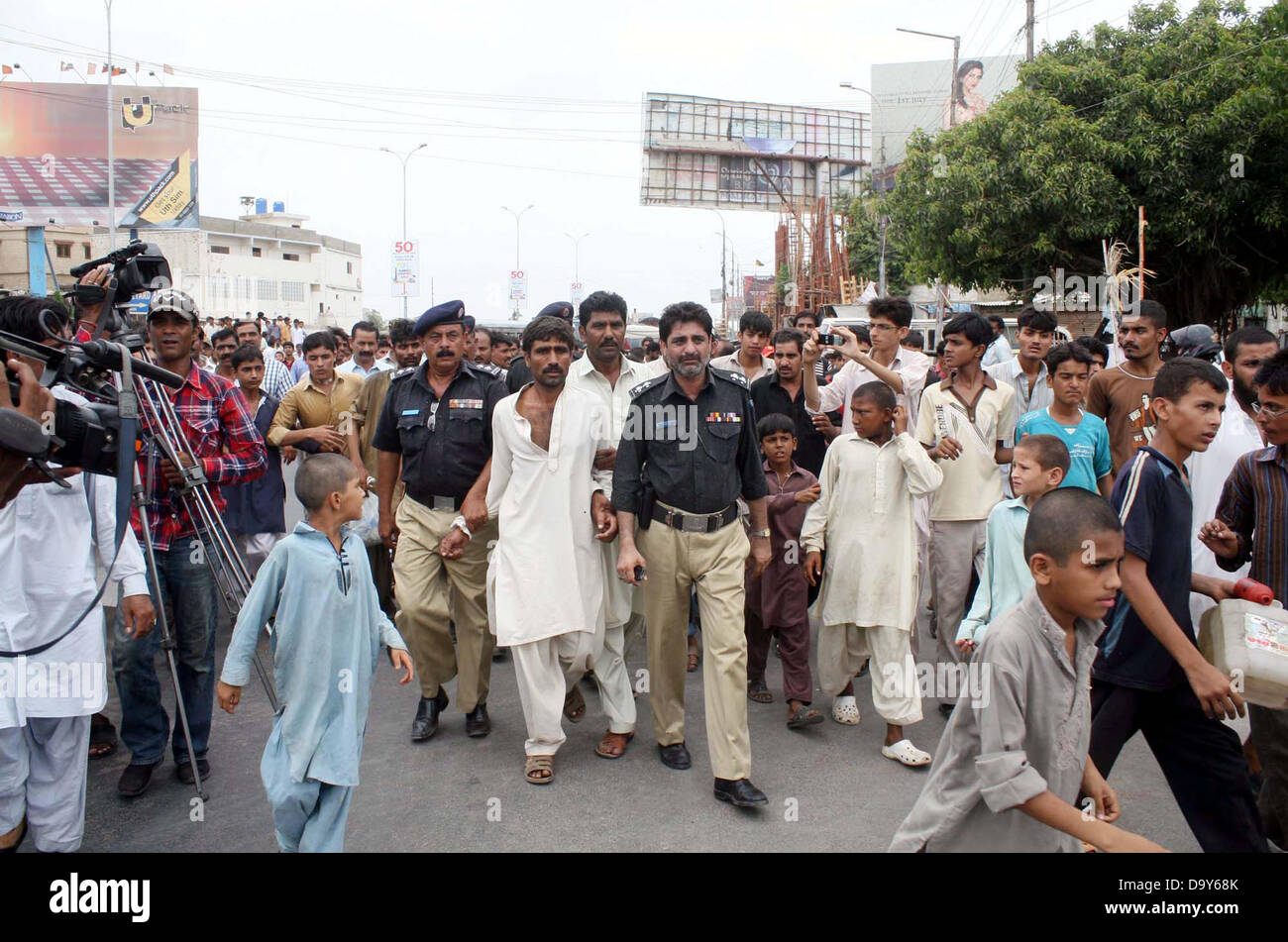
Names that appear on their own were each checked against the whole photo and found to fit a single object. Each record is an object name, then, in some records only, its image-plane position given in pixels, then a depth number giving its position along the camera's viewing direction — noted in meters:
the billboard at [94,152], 37.53
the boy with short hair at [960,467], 5.20
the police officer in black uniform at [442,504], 4.97
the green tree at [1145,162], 16.70
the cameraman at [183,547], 4.22
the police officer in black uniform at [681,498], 4.41
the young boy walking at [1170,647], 3.09
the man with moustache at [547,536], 4.48
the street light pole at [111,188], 28.54
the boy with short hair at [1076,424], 5.00
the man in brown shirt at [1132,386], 5.54
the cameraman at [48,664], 3.40
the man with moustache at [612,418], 4.80
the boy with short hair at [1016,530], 3.88
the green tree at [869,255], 38.78
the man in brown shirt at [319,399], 6.70
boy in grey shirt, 2.53
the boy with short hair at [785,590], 5.12
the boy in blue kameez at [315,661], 3.23
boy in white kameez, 4.80
